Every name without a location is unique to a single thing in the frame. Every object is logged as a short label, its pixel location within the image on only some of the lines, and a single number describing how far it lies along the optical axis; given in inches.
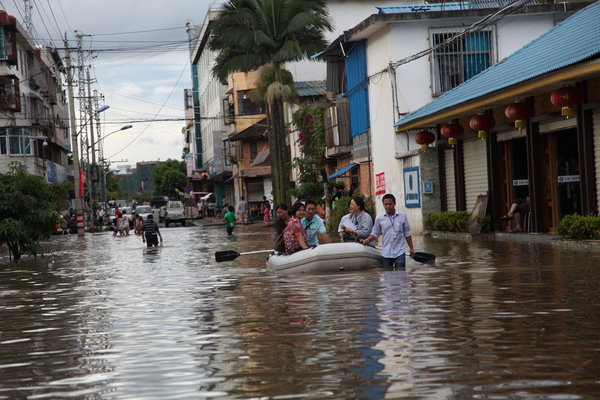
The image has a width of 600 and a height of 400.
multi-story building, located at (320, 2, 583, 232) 1306.6
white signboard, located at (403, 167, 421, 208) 1291.8
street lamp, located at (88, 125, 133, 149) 3302.9
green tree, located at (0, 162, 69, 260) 1135.0
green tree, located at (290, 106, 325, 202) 1754.4
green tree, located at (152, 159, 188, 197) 6072.8
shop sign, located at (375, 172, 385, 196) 1439.5
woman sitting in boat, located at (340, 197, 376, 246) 721.6
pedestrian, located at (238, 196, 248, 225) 2382.3
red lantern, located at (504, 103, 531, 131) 967.6
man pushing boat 647.8
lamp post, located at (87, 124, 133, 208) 4464.6
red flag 2221.9
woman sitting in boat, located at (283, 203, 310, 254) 703.1
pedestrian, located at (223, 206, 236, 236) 1691.7
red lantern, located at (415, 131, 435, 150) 1238.3
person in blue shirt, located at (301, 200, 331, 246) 721.6
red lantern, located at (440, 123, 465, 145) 1168.8
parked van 2743.6
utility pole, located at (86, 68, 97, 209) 3241.6
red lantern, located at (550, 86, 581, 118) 857.5
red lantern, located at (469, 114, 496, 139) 1074.1
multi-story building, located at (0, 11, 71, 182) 2431.1
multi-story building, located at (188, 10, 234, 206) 3452.3
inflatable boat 684.1
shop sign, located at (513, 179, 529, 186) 1054.3
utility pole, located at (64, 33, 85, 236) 2127.2
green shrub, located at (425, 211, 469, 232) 1131.3
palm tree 1672.0
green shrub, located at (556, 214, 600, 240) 810.2
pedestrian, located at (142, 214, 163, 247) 1362.0
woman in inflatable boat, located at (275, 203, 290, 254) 736.3
